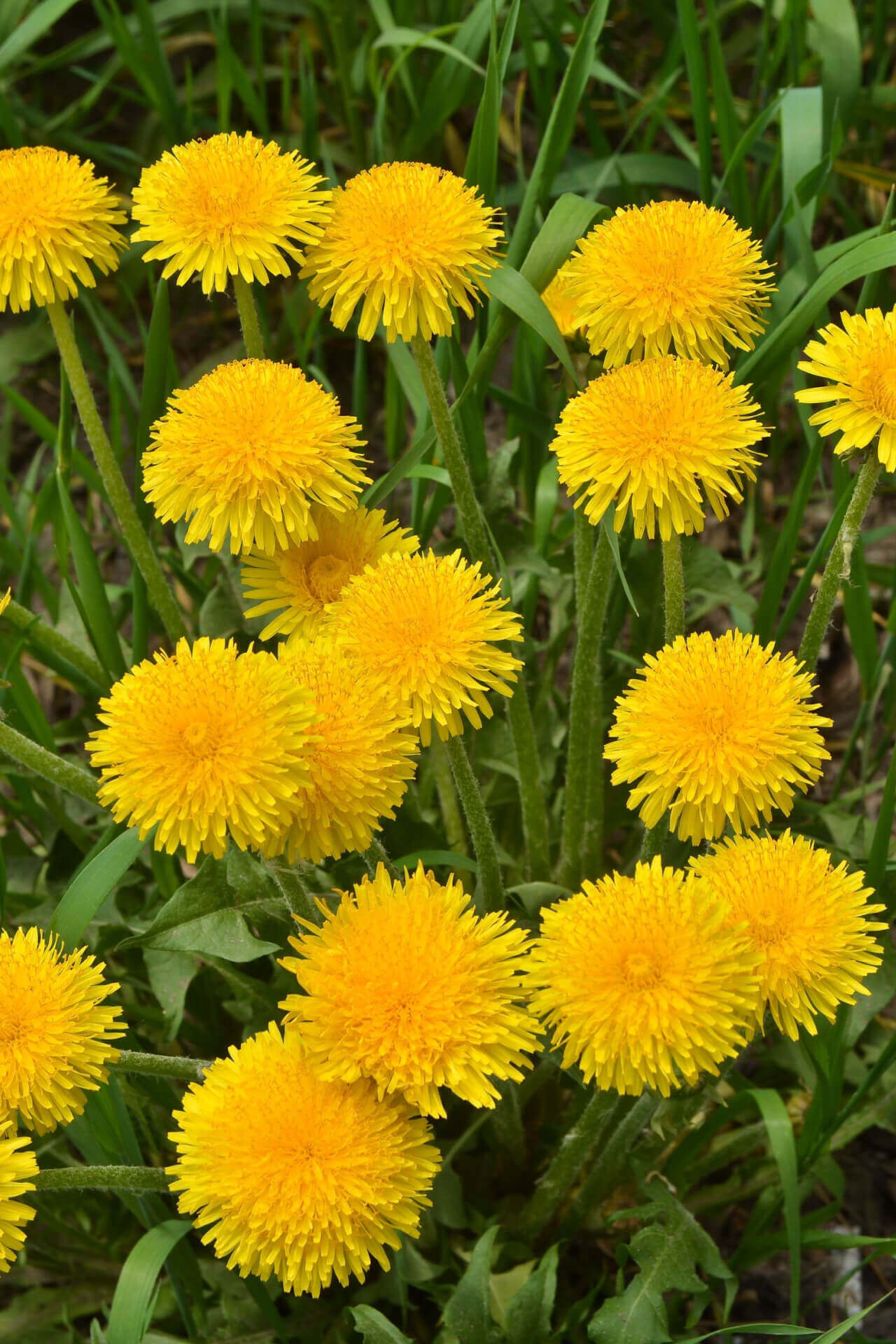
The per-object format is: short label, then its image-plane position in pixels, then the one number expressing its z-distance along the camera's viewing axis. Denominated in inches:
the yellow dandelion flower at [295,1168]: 34.2
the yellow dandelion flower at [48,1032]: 34.3
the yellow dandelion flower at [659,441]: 35.2
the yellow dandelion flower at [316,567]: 36.4
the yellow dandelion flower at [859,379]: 35.4
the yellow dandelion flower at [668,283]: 35.9
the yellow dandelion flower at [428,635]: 35.0
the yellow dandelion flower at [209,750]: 34.0
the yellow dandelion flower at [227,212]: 36.3
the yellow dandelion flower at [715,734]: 34.7
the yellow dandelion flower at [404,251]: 36.0
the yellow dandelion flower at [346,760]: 34.5
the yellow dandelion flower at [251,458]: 35.6
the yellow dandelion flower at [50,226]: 36.8
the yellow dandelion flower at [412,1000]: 34.2
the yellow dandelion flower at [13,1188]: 34.1
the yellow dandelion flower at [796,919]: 34.5
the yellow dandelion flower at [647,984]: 33.8
